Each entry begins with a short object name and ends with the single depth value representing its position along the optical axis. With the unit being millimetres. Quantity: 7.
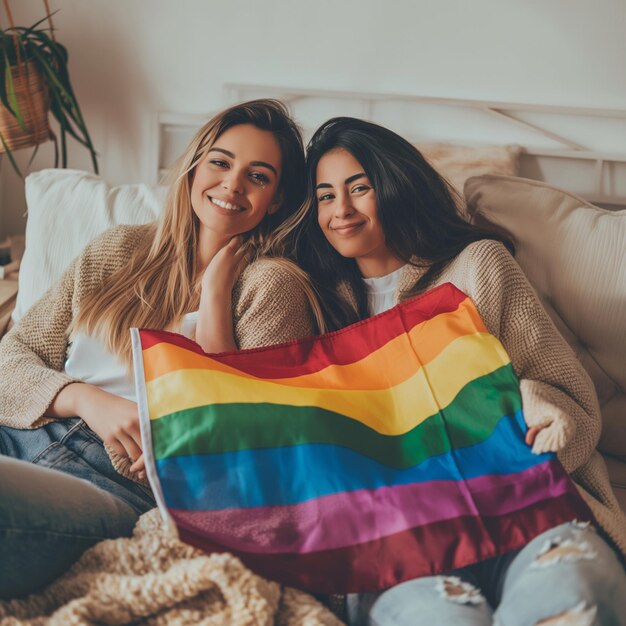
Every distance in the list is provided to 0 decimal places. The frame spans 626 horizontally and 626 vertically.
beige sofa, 1608
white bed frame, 2197
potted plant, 2115
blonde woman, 1385
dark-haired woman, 1026
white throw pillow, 1790
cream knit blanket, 985
